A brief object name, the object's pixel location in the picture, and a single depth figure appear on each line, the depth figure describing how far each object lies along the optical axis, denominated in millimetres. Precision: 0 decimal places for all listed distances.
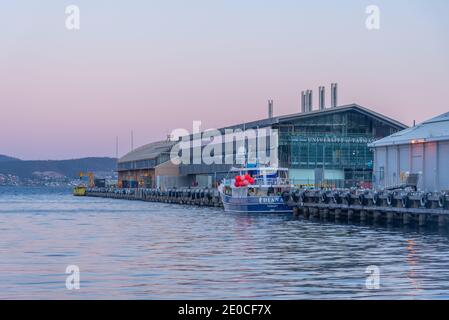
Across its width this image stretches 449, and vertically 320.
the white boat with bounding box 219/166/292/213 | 88562
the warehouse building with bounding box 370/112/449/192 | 84625
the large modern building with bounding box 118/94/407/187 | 130875
